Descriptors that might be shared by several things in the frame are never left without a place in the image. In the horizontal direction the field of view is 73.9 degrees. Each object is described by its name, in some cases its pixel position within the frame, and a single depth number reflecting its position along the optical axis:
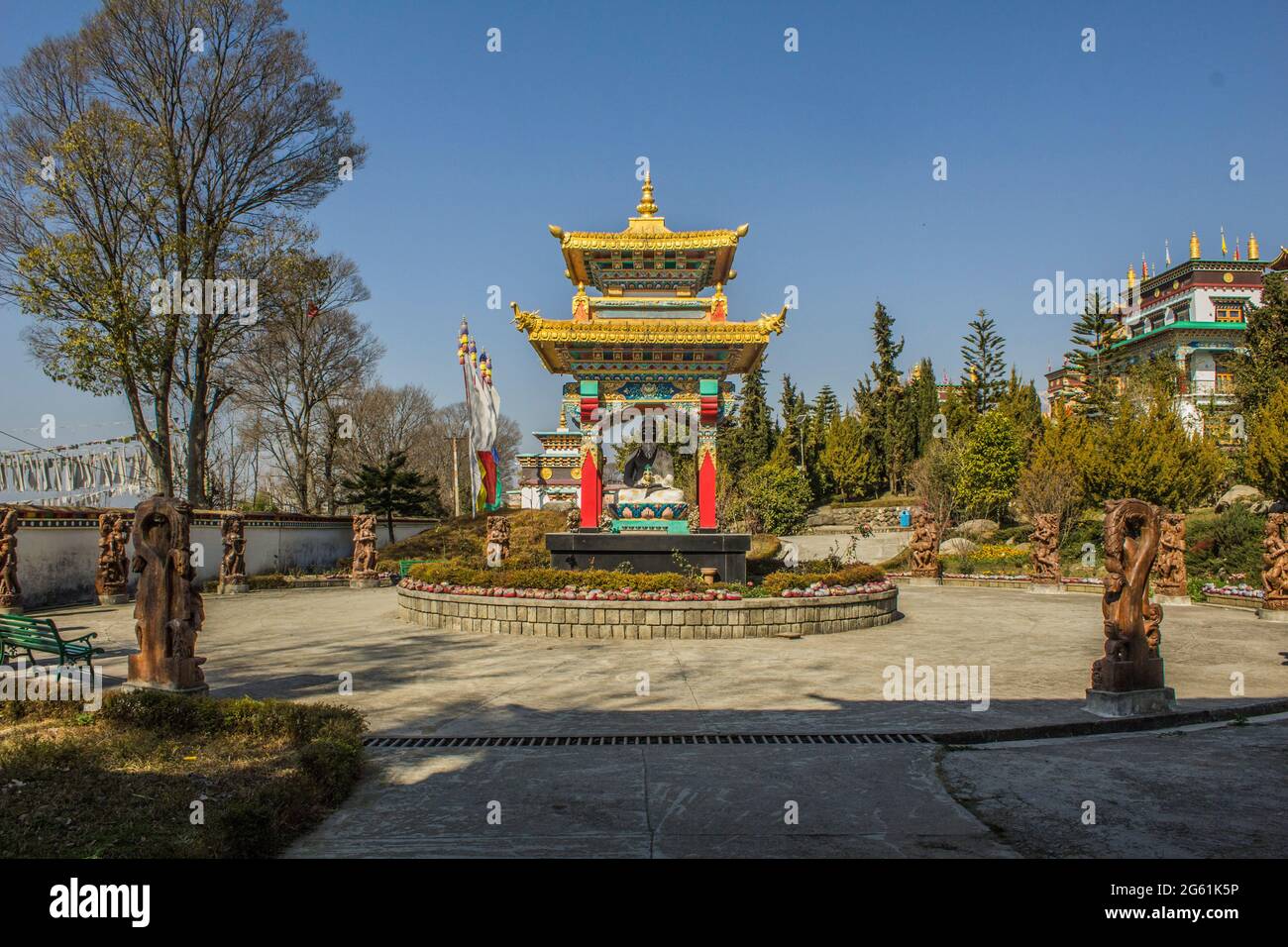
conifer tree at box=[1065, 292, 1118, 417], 45.66
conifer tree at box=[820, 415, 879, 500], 55.50
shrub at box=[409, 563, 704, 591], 14.81
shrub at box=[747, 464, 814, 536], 38.06
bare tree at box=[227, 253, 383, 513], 37.56
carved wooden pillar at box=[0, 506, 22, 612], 16.91
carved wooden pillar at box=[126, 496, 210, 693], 8.45
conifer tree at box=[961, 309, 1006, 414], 54.12
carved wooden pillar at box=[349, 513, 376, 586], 25.61
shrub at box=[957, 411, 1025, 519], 40.34
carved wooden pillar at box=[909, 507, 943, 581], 25.52
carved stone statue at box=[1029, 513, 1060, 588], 22.81
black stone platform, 18.23
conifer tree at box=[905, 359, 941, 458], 56.22
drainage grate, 7.55
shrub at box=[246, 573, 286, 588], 24.19
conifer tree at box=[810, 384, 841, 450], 60.03
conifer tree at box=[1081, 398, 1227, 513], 30.59
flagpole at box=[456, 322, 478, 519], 37.56
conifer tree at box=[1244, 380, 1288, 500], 25.95
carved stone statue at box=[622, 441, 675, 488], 20.27
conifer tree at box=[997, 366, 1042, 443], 47.67
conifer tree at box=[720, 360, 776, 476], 56.38
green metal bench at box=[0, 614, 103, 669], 9.60
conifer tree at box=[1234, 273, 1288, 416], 34.41
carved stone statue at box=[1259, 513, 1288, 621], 16.28
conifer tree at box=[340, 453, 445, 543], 36.84
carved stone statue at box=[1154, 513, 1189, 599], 19.05
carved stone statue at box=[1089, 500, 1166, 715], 8.37
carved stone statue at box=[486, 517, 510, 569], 22.45
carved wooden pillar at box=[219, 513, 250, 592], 23.33
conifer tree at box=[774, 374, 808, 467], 58.16
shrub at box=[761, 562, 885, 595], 15.26
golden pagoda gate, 19.61
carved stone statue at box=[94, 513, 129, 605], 19.26
